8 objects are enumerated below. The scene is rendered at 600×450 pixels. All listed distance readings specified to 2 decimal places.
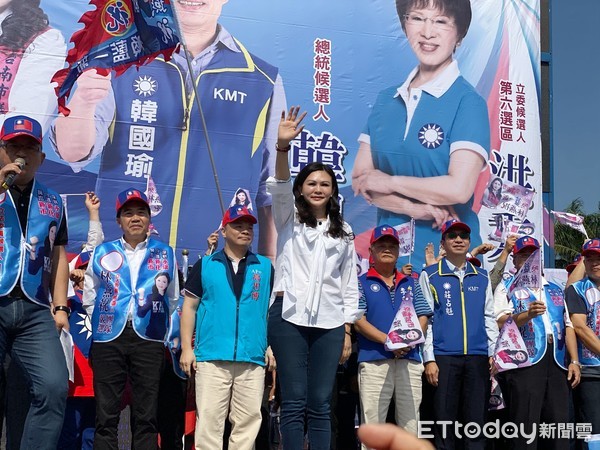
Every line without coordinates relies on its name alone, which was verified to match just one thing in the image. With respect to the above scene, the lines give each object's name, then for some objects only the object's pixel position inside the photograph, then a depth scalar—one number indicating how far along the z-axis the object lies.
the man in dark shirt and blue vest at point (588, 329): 4.89
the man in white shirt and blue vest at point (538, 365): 4.71
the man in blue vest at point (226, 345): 3.79
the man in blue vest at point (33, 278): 2.93
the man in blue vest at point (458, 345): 4.52
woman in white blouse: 3.37
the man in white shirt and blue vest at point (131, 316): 3.92
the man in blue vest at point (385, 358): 4.40
